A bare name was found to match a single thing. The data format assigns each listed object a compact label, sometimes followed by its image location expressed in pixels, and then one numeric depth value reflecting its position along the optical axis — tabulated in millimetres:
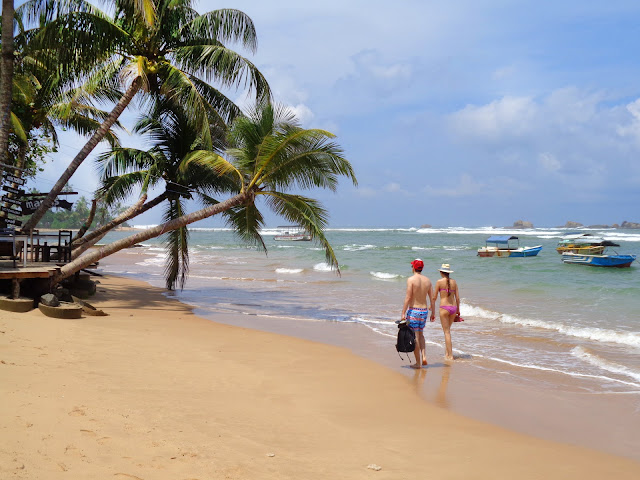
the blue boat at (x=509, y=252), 40938
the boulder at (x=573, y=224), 159375
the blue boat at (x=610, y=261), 30641
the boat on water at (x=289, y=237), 70512
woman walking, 8539
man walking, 7816
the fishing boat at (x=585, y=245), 34594
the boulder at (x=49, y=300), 9578
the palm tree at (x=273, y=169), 11391
